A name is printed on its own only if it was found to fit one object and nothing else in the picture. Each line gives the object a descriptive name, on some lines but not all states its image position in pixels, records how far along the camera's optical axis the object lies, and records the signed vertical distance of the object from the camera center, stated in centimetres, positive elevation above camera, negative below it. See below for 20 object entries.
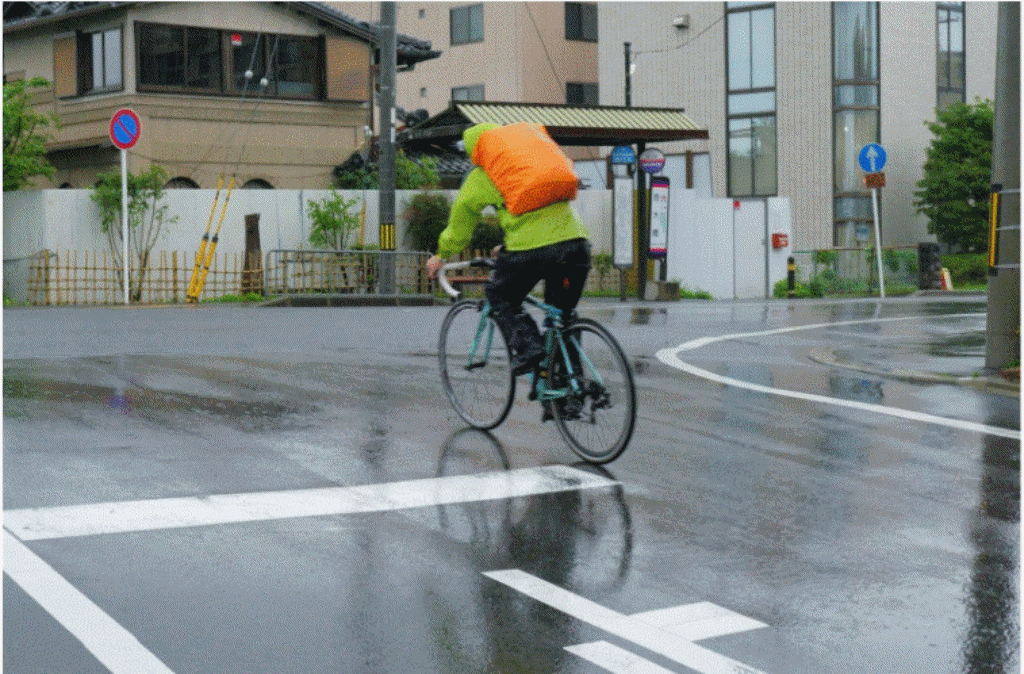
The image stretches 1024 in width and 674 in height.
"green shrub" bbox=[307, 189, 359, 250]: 2780 +96
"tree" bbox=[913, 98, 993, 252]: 3941 +264
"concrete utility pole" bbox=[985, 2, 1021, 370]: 1140 +54
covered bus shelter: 2716 +295
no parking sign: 2288 +244
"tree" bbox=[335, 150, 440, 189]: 3191 +224
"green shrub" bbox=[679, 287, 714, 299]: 3186 -68
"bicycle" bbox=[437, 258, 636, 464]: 693 -64
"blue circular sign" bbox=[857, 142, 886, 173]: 3028 +241
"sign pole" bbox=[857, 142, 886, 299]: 3028 +232
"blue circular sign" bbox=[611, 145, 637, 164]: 2902 +241
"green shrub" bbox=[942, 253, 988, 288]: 4006 -21
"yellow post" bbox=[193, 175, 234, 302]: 2628 +30
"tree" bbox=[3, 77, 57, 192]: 2862 +287
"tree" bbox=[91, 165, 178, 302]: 2612 +109
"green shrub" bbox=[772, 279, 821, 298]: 3403 -64
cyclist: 709 +7
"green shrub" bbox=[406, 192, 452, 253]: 2873 +106
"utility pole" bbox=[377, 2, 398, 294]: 2572 +285
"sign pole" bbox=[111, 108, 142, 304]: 2286 +240
